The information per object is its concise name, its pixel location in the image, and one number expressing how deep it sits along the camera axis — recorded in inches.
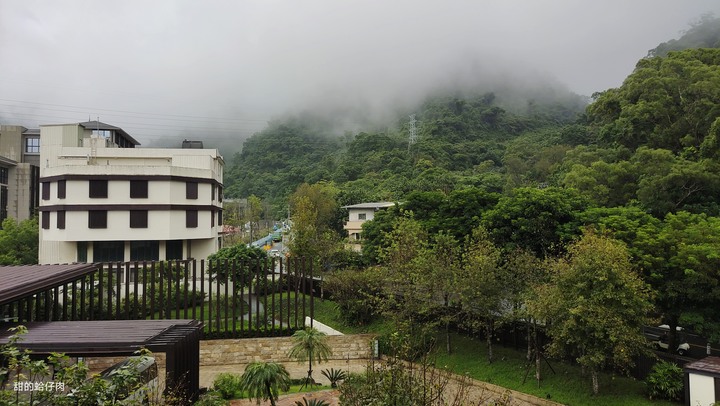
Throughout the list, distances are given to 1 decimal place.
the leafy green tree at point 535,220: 770.2
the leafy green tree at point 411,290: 680.4
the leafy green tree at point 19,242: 1222.3
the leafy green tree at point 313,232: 1114.3
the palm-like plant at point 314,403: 449.0
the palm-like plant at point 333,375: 605.3
